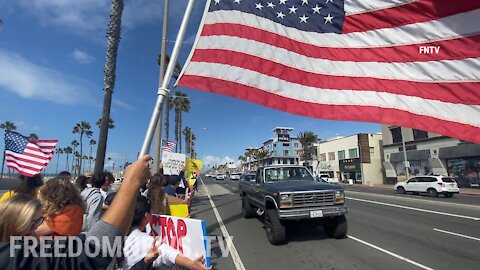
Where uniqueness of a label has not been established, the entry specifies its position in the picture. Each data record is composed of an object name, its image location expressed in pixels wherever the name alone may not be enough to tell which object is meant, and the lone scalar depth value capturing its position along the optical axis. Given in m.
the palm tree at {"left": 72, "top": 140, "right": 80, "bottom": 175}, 101.56
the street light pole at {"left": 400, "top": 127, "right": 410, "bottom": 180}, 38.44
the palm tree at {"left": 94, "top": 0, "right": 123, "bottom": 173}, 9.23
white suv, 24.25
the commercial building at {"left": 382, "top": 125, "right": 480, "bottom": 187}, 34.47
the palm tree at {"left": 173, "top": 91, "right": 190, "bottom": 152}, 48.46
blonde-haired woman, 1.72
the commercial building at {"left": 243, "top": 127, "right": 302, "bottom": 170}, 106.44
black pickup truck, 8.30
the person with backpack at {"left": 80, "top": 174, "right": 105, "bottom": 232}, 4.34
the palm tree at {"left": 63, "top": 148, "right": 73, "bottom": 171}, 114.44
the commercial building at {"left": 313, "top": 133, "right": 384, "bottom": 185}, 51.44
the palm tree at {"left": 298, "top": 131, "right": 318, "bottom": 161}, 66.50
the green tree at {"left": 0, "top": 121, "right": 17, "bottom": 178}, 88.79
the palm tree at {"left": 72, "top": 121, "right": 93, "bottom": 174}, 80.38
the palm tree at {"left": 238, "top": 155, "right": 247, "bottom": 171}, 143.38
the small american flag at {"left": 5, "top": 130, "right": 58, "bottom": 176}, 7.87
